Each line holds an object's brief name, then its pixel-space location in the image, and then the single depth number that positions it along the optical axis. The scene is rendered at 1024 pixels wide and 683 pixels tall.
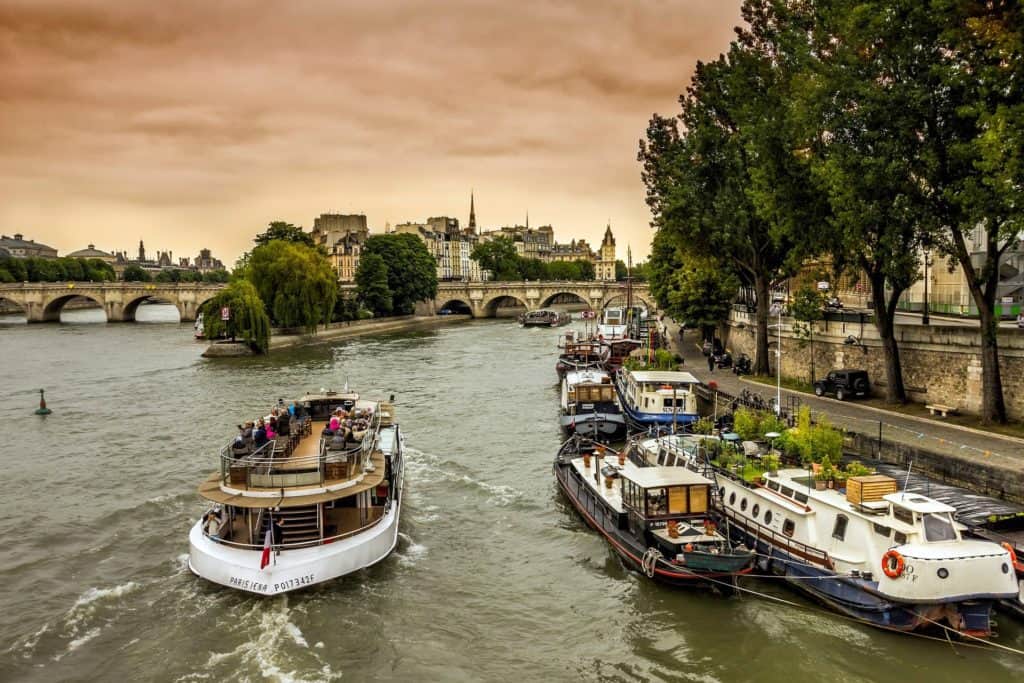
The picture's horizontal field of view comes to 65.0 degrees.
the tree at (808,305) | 32.00
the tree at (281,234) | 94.06
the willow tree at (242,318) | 59.44
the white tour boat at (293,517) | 16.00
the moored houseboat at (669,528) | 16.12
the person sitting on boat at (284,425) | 20.95
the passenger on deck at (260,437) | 19.45
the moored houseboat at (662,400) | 30.14
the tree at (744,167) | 28.45
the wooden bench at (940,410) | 25.83
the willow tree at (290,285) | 68.19
